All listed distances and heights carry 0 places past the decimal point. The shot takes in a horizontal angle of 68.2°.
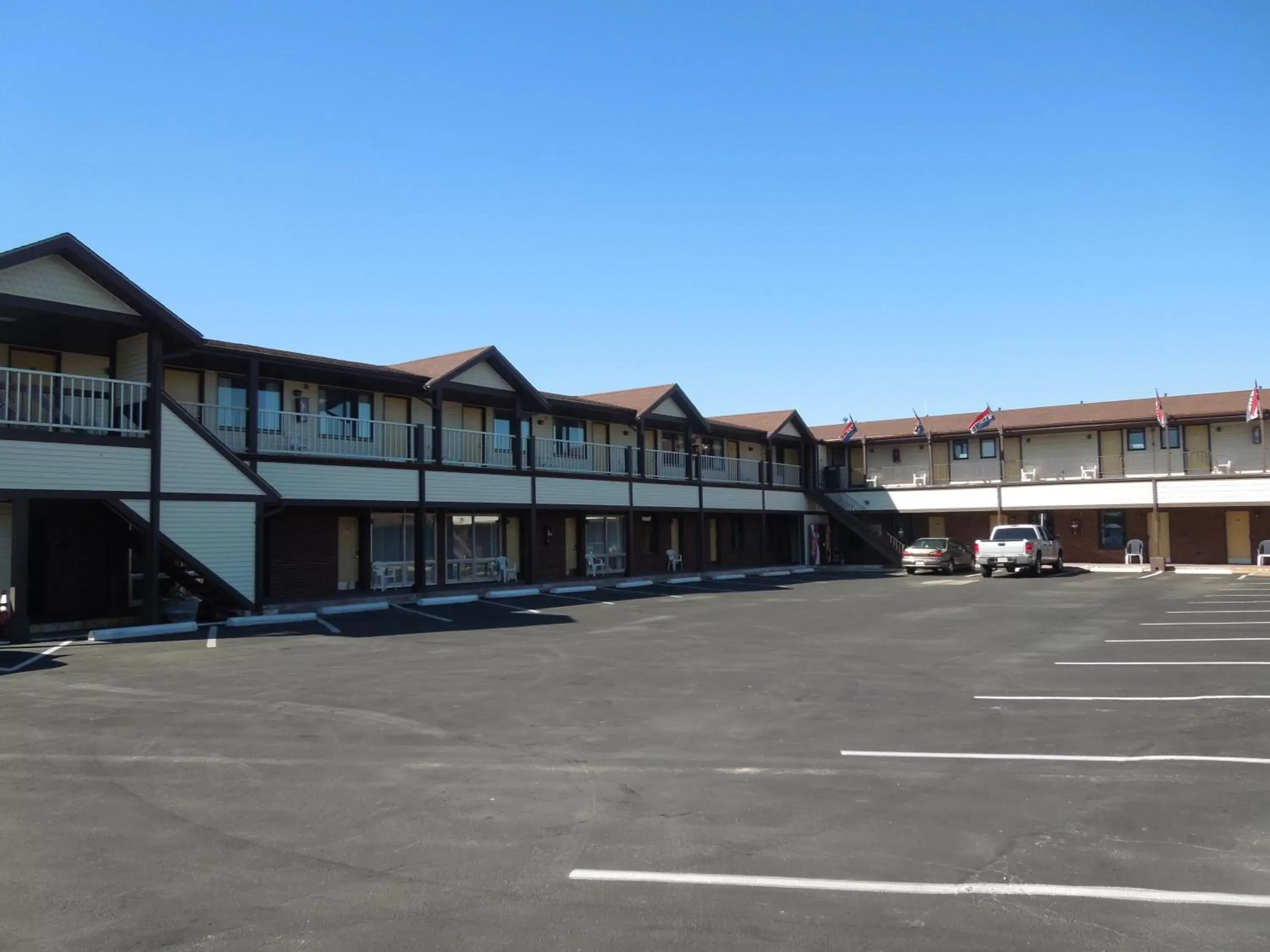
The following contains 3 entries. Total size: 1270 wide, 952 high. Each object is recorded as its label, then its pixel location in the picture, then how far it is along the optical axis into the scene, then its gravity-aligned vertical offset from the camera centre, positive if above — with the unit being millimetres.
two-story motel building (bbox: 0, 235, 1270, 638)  17625 +1224
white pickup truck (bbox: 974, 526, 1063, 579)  33938 -1446
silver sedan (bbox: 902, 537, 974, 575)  36844 -1746
